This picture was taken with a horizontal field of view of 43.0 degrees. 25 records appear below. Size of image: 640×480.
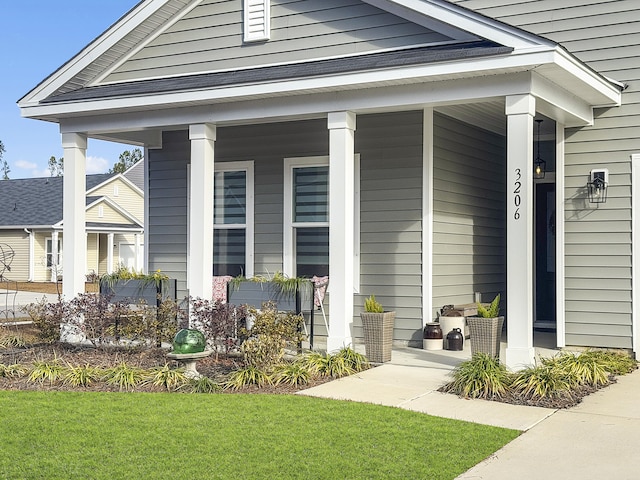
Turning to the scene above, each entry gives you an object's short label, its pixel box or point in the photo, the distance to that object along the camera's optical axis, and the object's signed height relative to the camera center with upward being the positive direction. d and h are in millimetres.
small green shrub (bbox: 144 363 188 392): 7961 -1083
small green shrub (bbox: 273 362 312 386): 8148 -1062
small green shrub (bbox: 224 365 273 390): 8031 -1084
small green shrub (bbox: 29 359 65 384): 8398 -1082
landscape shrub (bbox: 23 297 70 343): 10578 -646
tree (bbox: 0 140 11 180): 82375 +10541
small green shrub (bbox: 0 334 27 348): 10992 -998
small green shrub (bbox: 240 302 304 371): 8359 -722
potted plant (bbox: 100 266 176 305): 10977 -237
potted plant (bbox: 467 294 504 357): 8656 -661
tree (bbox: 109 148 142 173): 71519 +10240
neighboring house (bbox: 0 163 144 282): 32812 +1796
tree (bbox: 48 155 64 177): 83562 +10893
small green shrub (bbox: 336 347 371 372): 8969 -990
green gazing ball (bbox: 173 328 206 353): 8297 -739
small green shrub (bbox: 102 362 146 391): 8094 -1085
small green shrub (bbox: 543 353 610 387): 7996 -985
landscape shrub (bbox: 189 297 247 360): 9422 -622
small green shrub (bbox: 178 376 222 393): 7809 -1127
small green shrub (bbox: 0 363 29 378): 8719 -1102
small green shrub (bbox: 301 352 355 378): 8648 -1016
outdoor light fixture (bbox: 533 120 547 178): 11656 +1506
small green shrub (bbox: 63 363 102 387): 8195 -1091
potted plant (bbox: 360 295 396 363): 9367 -718
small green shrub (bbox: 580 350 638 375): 8898 -1002
